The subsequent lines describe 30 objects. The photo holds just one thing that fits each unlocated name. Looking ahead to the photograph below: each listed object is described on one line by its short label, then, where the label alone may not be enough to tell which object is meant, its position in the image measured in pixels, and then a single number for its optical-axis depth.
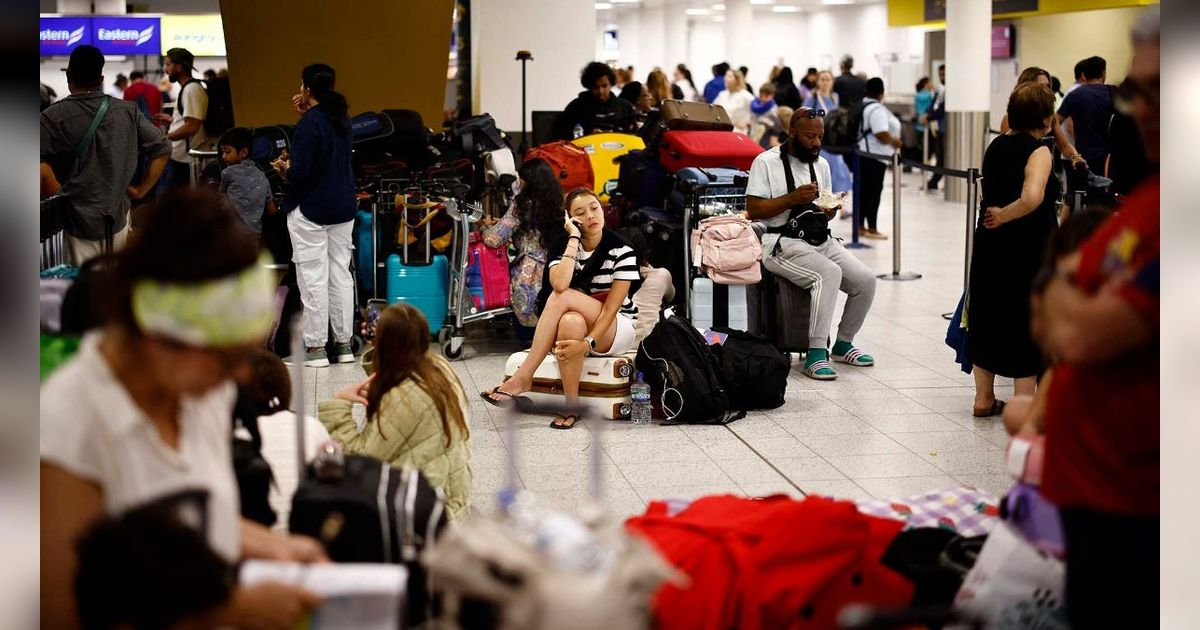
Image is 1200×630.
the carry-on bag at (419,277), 8.44
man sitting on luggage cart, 7.77
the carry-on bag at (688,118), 9.40
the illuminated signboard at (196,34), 30.59
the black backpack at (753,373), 6.89
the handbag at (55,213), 4.77
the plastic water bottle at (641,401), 6.71
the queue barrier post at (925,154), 20.88
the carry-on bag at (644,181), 9.11
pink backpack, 7.61
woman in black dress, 6.14
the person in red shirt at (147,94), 17.22
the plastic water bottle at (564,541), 2.64
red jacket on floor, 3.36
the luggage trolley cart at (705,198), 8.26
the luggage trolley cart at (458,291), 8.34
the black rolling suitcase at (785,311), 7.89
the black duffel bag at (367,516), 3.16
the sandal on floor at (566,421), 6.66
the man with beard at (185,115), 11.52
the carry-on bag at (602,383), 6.87
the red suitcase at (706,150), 8.91
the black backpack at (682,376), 6.68
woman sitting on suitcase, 6.84
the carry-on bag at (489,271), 8.51
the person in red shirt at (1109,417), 2.74
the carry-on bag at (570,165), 9.62
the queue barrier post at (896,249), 11.77
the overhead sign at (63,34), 28.02
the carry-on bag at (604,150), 9.84
